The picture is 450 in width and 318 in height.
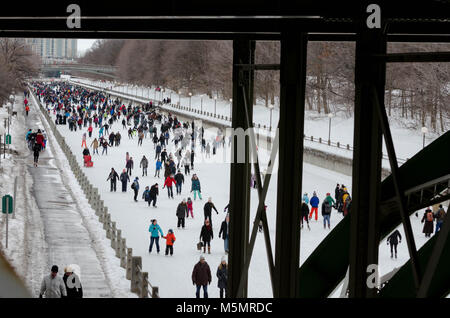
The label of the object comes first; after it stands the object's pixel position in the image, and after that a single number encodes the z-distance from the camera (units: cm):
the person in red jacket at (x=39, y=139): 3070
